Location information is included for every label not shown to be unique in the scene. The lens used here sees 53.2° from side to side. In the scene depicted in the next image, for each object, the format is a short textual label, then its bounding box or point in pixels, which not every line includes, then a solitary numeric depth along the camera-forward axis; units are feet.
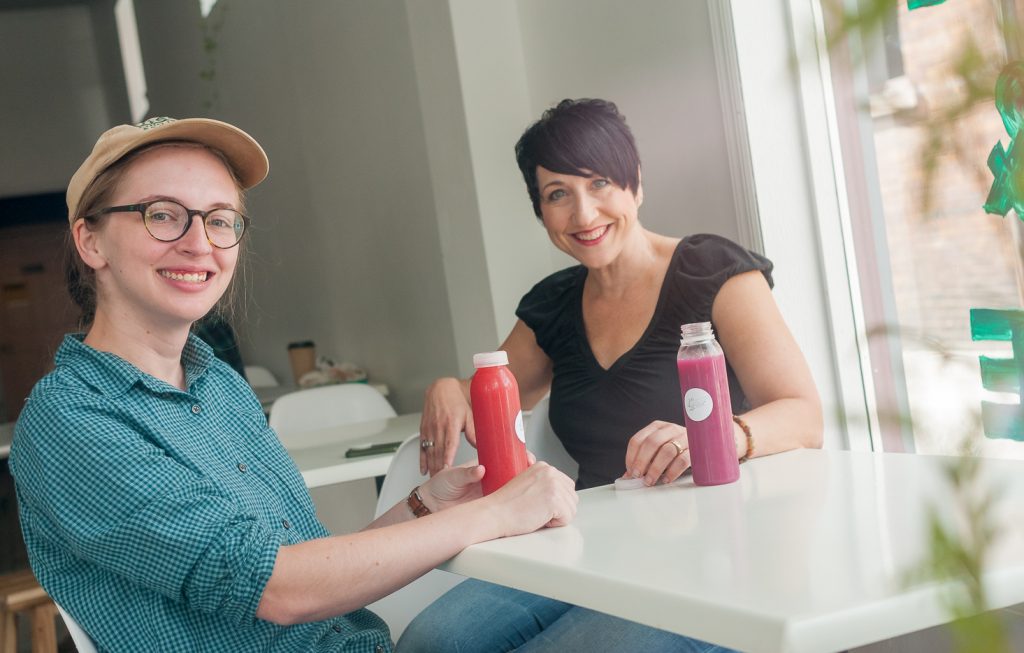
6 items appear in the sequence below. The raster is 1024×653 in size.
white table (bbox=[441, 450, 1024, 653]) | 2.47
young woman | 3.65
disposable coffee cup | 16.52
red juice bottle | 4.34
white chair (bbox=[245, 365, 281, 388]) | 20.18
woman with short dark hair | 5.04
